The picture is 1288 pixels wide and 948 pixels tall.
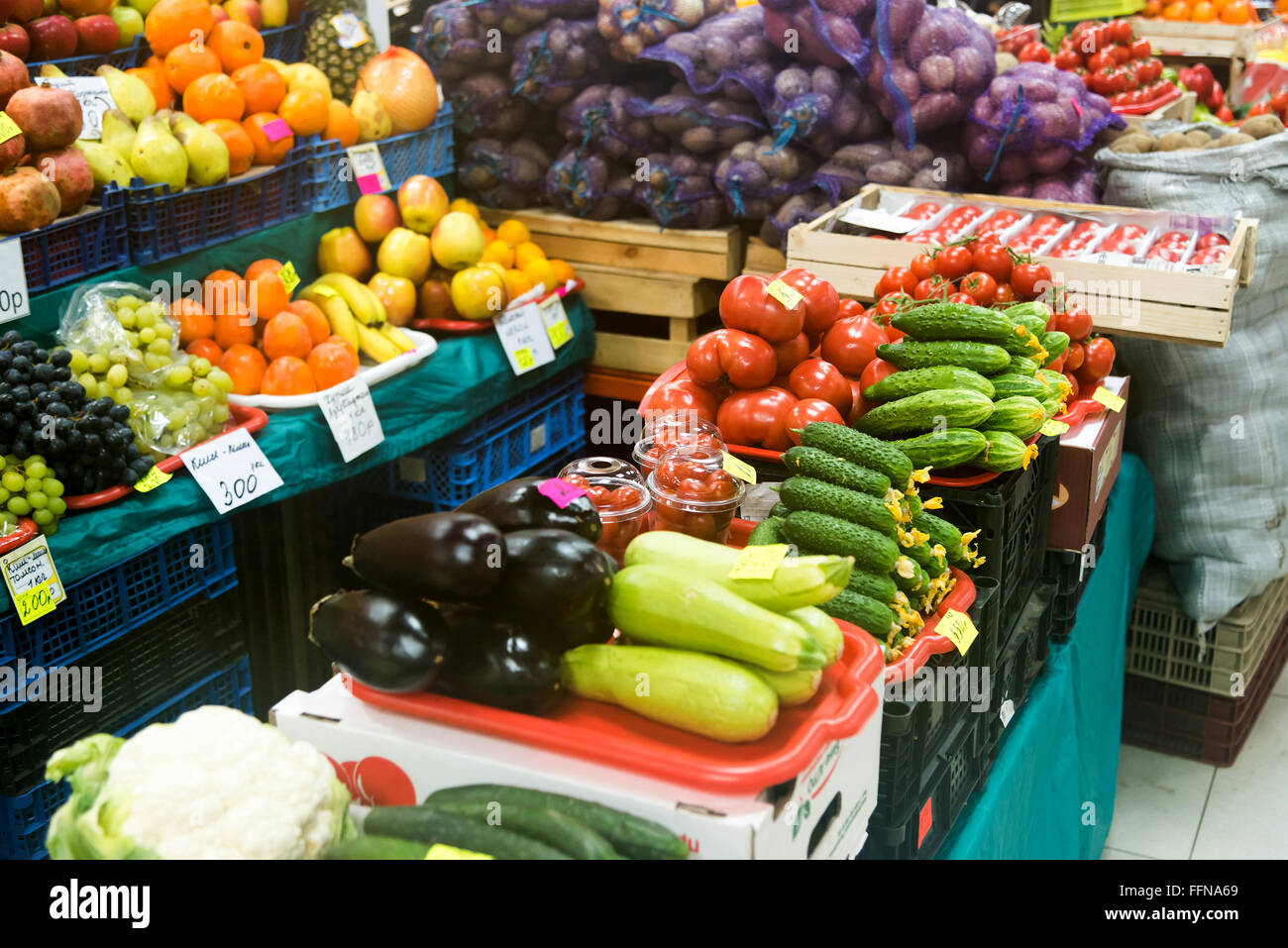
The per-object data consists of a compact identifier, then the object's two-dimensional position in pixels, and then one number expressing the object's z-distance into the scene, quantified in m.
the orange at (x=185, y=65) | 3.20
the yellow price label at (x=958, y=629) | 1.64
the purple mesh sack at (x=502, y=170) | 3.94
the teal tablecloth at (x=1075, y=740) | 2.01
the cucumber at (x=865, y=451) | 1.70
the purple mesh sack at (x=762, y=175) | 3.58
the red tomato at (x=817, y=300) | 2.22
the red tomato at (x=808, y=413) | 1.94
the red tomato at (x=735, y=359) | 2.05
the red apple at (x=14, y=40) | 2.85
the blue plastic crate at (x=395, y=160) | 3.40
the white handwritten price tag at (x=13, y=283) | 2.49
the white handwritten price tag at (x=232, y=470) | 2.58
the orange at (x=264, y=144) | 3.18
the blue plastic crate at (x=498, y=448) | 3.44
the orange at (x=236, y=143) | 3.06
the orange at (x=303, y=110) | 3.31
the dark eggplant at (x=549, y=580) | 1.25
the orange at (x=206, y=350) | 2.93
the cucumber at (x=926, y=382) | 1.93
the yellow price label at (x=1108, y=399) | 2.44
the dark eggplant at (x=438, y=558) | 1.22
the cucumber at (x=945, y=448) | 1.81
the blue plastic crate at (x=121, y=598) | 2.29
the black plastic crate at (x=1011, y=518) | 1.84
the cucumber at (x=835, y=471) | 1.64
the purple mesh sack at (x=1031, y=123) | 3.40
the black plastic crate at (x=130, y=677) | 2.29
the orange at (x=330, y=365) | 3.04
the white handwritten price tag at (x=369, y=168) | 3.51
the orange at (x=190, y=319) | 2.93
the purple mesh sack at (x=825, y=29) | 3.46
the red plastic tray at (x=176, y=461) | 2.38
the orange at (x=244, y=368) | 2.93
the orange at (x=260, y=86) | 3.27
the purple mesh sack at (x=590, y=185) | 3.83
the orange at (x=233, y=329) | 3.02
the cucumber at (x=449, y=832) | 1.07
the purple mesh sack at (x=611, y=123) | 3.74
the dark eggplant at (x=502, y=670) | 1.24
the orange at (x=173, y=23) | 3.20
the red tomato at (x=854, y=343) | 2.17
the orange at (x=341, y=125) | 3.45
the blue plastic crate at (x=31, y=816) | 2.29
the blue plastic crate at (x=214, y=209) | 2.82
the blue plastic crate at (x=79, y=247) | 2.61
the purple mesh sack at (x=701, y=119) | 3.65
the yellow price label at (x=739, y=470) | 1.77
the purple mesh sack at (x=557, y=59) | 3.78
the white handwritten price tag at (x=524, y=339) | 3.55
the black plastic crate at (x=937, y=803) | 1.58
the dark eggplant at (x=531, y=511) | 1.37
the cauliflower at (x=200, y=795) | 1.06
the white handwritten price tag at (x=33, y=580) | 2.18
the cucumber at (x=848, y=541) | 1.57
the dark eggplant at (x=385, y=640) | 1.23
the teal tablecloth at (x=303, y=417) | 2.38
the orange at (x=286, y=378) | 2.94
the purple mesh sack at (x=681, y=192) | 3.70
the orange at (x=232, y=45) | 3.33
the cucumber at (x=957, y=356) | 2.00
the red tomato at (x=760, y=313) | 2.07
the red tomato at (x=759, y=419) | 1.99
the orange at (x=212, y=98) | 3.14
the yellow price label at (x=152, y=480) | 2.45
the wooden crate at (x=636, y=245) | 3.78
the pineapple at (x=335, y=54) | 3.75
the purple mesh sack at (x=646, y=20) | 3.67
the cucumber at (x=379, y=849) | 1.06
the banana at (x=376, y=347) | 3.30
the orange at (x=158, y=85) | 3.19
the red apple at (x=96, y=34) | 3.11
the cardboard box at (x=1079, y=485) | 2.27
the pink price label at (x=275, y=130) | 3.17
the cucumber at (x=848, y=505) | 1.60
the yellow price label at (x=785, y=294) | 2.07
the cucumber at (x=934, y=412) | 1.85
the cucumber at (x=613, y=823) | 1.10
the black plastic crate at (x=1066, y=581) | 2.38
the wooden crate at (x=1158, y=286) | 2.66
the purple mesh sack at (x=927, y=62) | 3.42
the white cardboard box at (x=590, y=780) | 1.13
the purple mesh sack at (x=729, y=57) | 3.58
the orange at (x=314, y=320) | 3.15
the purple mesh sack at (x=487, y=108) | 3.88
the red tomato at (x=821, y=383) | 2.06
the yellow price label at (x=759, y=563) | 1.31
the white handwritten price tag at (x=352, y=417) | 2.93
